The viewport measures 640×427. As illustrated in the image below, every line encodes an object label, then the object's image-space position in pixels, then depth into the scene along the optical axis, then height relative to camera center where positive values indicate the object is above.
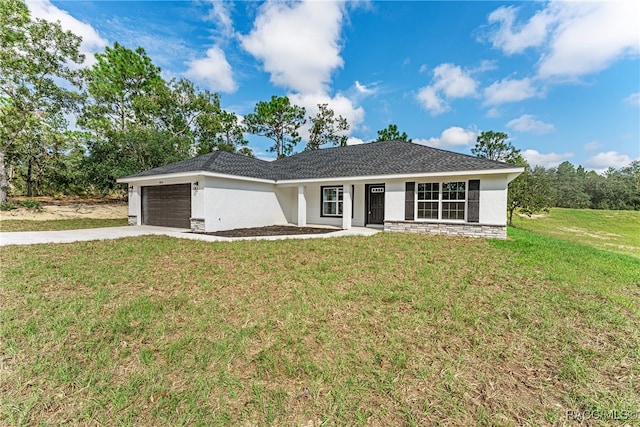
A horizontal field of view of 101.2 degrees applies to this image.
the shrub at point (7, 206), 14.97 -0.17
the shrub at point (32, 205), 15.72 -0.11
